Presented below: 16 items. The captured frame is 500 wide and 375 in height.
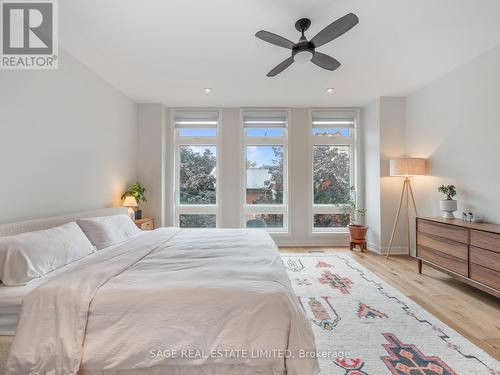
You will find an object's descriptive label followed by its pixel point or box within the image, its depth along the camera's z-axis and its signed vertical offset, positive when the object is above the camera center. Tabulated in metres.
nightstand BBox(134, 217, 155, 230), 3.92 -0.62
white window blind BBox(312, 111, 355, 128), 5.03 +1.42
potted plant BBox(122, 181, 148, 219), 4.06 -0.10
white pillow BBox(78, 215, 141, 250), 2.44 -0.47
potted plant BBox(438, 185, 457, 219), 3.26 -0.21
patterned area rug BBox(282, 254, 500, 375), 1.67 -1.23
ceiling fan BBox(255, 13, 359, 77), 1.95 +1.32
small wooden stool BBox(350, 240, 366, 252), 4.54 -1.09
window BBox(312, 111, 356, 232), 5.03 +0.37
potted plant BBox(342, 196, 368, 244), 4.55 -0.70
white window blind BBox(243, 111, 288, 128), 4.99 +1.42
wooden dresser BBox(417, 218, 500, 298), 2.41 -0.72
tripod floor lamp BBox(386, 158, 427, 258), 3.86 +0.27
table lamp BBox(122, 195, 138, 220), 3.86 -0.26
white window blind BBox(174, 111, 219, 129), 4.98 +1.43
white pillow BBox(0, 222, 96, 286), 1.55 -0.48
